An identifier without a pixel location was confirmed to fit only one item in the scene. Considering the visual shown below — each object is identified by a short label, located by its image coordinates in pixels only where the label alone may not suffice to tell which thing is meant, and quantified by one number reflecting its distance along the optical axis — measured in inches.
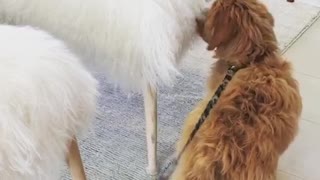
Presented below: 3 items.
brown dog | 37.0
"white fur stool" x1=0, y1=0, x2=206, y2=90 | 42.6
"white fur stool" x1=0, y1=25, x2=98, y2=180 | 30.1
